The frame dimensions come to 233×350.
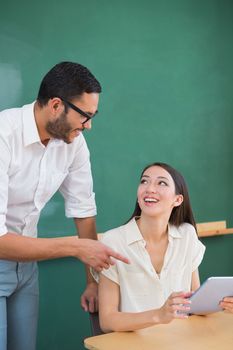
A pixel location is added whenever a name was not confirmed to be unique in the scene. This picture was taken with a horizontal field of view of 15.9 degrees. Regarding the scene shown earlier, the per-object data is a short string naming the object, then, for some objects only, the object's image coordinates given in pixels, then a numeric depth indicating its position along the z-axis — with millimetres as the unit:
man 2367
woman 2440
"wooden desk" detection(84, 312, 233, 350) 2114
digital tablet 2158
